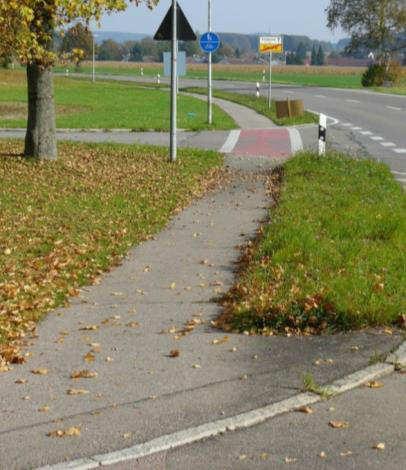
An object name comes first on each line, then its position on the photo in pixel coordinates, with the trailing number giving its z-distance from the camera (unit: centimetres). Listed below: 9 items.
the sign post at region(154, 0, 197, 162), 2761
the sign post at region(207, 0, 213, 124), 4613
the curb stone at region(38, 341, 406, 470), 722
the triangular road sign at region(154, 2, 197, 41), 2779
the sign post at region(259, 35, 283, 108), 5415
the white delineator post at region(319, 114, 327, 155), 2636
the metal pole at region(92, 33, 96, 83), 10383
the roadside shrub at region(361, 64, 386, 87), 10037
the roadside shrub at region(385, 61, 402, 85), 9992
